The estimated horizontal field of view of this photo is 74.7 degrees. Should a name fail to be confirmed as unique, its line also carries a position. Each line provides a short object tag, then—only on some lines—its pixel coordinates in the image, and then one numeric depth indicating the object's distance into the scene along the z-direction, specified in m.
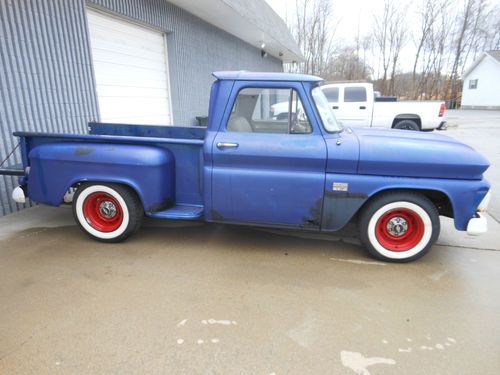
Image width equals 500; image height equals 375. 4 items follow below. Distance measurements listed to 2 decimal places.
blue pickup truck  3.41
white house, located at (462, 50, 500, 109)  34.78
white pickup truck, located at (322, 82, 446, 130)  11.71
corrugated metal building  4.93
